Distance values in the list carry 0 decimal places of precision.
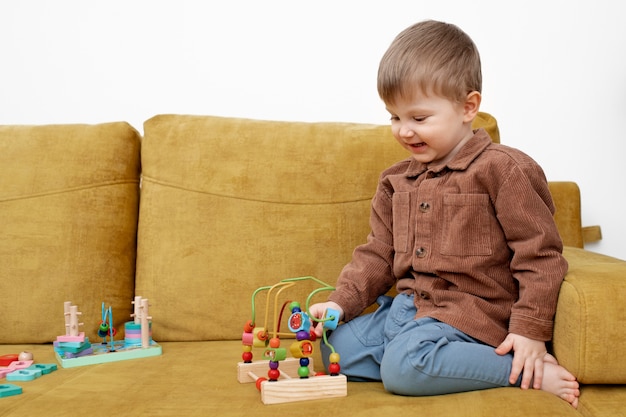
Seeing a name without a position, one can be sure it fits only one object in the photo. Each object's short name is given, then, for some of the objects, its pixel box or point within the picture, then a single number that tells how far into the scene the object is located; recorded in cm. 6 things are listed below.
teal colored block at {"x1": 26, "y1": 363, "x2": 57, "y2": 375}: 148
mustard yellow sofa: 173
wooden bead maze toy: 123
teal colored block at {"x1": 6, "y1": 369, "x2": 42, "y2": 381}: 142
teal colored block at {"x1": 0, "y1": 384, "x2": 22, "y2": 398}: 131
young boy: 127
